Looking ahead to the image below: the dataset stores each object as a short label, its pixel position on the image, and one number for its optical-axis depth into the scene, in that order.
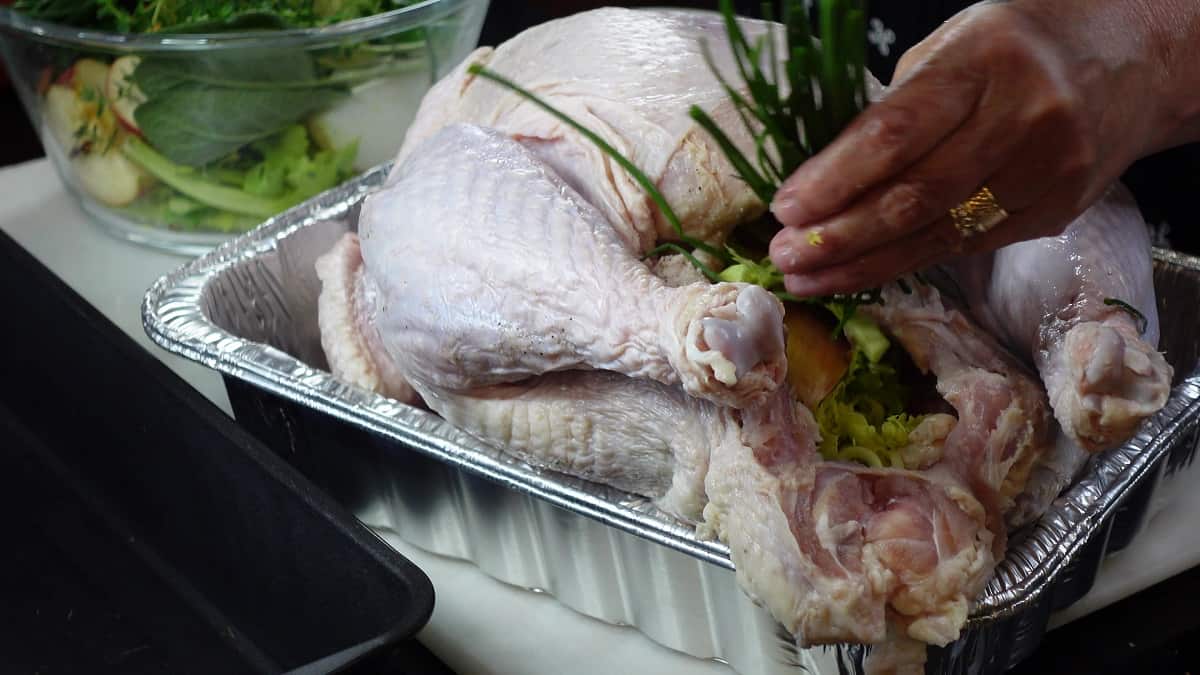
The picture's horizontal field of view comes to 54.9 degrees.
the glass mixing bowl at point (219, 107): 1.64
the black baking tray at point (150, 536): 1.04
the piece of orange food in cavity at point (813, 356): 1.00
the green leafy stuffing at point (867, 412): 0.99
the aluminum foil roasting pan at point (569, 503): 0.99
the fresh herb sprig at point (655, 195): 0.99
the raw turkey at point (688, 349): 0.87
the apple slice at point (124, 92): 1.67
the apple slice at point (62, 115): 1.78
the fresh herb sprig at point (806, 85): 0.80
